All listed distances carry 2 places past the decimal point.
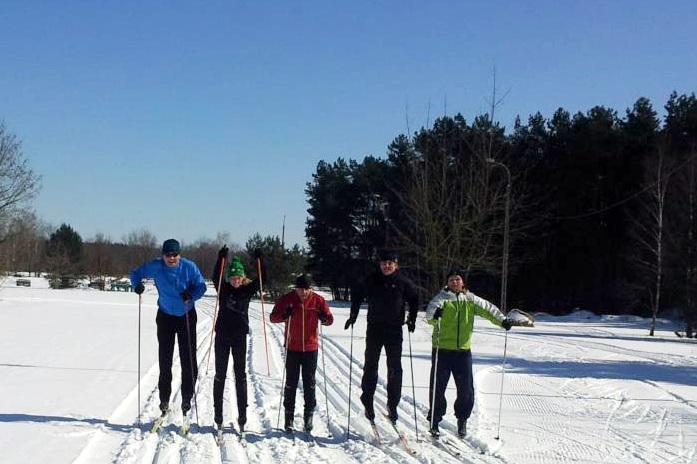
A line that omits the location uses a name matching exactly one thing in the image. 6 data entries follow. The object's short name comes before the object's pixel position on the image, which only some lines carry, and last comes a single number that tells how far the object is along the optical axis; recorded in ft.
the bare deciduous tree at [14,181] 114.42
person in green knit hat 23.30
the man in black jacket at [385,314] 24.03
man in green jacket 23.70
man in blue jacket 24.04
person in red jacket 23.73
